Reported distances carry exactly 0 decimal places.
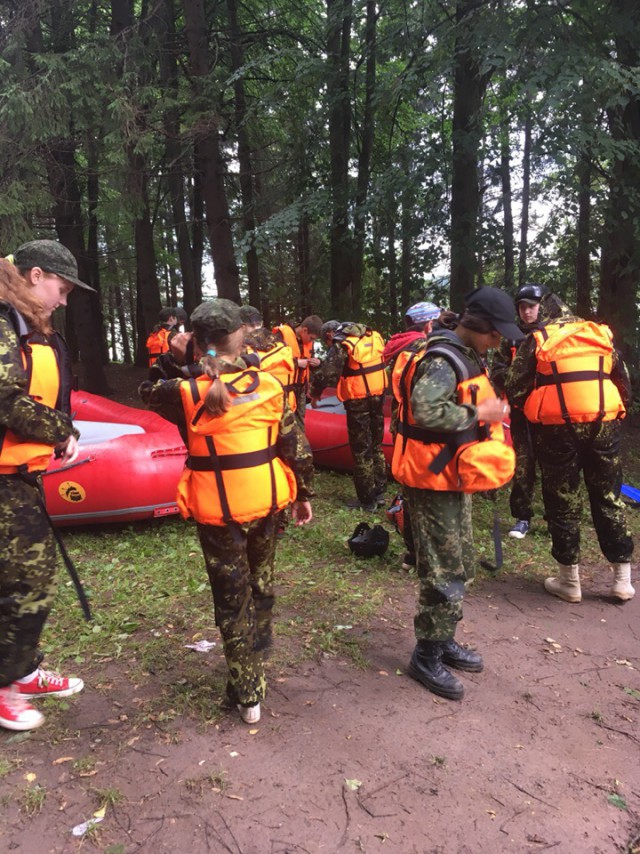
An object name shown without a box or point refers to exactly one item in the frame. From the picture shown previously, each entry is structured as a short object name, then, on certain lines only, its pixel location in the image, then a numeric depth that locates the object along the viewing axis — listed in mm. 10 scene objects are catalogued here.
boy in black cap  3061
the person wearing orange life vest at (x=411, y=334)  5145
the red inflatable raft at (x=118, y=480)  5570
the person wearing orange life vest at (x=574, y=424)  4293
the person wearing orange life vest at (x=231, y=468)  2768
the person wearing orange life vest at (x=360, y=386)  6609
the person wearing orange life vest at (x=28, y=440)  2715
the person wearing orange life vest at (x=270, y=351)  4992
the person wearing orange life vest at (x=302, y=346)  7395
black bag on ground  5344
